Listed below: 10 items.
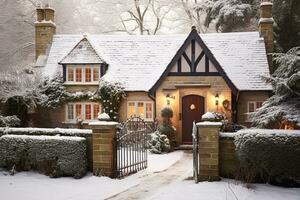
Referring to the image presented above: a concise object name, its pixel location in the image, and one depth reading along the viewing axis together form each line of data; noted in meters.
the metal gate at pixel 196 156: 8.56
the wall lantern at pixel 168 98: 16.83
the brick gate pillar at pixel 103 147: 9.20
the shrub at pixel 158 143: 14.75
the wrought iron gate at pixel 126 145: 9.48
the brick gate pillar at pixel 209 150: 8.48
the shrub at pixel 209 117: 8.65
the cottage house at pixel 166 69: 16.77
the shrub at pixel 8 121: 11.91
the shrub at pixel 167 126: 16.00
